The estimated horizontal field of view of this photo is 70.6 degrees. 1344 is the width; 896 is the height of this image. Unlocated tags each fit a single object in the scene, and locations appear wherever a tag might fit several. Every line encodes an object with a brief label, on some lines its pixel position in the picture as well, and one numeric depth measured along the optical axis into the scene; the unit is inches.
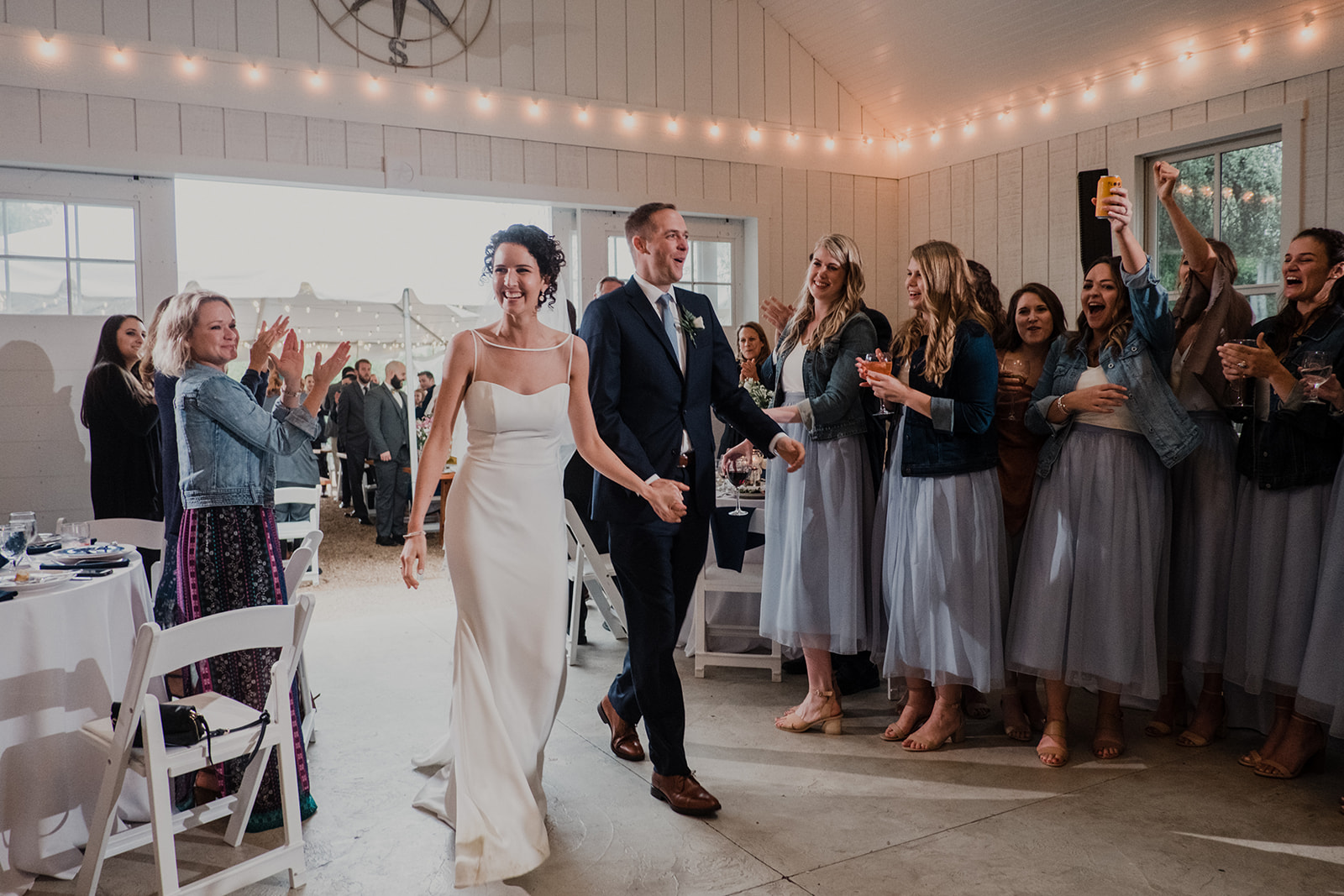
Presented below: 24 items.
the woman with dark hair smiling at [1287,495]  124.2
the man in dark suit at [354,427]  356.2
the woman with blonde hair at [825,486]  139.3
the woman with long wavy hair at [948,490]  131.3
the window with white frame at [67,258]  213.5
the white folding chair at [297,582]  132.4
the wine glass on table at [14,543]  119.2
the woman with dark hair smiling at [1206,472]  136.6
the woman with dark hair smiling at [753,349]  259.0
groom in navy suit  116.0
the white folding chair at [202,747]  90.9
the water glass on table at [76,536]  132.7
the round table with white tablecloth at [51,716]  99.7
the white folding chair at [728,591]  171.9
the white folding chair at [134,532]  151.6
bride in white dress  104.3
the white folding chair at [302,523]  231.1
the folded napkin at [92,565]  117.5
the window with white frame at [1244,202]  212.4
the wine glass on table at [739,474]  148.5
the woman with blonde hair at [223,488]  117.6
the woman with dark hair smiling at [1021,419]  144.6
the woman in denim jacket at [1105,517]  130.6
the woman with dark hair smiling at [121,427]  183.3
